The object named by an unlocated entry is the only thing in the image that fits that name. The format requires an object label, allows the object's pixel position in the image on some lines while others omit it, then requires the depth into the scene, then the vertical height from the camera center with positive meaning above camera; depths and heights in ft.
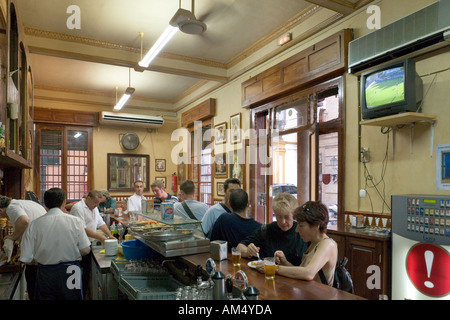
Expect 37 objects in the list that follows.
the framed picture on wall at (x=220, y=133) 22.97 +2.38
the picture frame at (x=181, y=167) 30.22 -0.17
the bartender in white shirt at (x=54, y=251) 9.75 -2.64
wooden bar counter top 5.52 -2.27
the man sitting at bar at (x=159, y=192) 21.59 -1.82
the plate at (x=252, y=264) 7.17 -2.24
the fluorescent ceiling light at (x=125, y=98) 22.29 +4.94
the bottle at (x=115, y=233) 14.49 -3.07
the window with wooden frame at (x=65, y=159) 27.48 +0.52
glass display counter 8.13 -1.96
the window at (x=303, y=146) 14.16 +1.02
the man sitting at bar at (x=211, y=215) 11.48 -1.80
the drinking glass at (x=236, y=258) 7.36 -2.15
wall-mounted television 10.12 +2.51
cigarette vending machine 8.94 -2.42
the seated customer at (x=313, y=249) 6.45 -1.77
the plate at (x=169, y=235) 8.46 -1.87
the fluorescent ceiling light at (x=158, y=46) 13.75 +5.61
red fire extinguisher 31.73 -1.76
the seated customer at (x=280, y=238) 8.00 -1.88
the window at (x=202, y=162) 25.57 +0.27
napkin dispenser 7.64 -2.04
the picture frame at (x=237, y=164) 20.53 +0.09
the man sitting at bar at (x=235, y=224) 9.37 -1.74
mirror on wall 29.71 -0.47
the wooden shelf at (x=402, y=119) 10.04 +1.51
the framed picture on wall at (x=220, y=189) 23.03 -1.72
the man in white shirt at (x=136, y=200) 20.88 -2.29
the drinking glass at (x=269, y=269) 6.47 -2.11
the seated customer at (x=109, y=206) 20.72 -2.72
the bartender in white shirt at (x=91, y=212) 13.28 -2.00
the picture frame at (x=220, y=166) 22.64 -0.05
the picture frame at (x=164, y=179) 32.23 -1.39
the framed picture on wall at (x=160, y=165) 31.91 +0.02
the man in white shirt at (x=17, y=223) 11.23 -2.07
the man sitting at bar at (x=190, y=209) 12.87 -1.78
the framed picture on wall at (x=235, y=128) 21.21 +2.53
